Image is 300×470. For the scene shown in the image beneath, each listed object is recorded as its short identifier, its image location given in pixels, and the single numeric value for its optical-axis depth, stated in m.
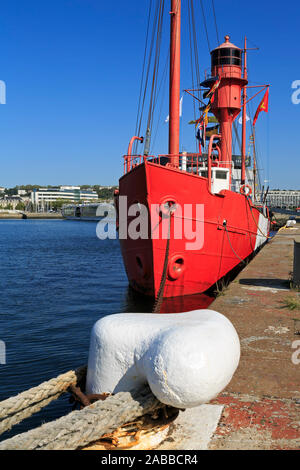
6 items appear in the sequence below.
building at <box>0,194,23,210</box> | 182.88
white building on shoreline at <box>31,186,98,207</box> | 187.88
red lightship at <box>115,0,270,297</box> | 10.63
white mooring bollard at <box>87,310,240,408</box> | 2.71
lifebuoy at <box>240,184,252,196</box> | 14.91
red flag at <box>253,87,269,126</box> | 21.61
